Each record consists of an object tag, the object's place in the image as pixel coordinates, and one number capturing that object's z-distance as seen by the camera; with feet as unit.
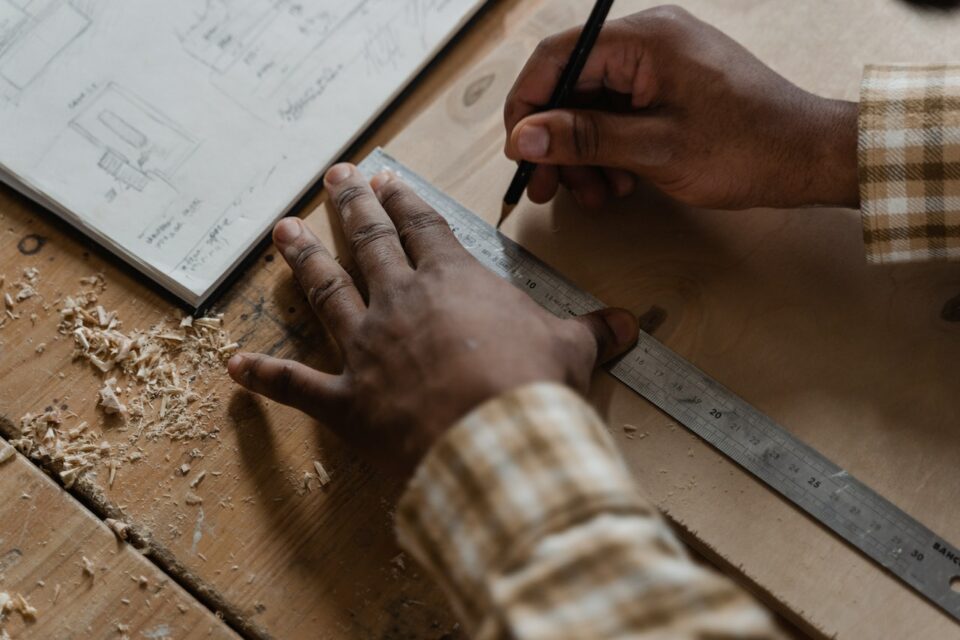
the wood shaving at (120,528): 2.06
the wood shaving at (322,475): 2.09
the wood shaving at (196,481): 2.09
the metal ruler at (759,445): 1.99
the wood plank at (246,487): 2.02
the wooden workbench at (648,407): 2.02
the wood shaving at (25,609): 2.02
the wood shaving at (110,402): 2.13
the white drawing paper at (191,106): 2.25
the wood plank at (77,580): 2.02
